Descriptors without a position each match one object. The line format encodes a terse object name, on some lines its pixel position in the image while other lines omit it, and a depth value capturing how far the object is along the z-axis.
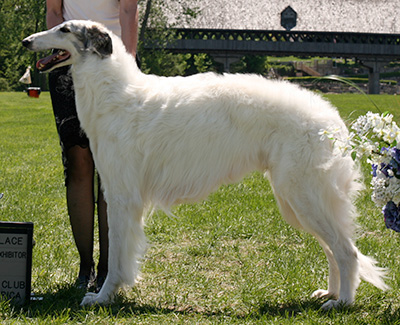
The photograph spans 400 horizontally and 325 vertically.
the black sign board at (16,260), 3.77
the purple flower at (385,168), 3.58
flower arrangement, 3.51
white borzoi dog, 3.73
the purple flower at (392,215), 3.60
